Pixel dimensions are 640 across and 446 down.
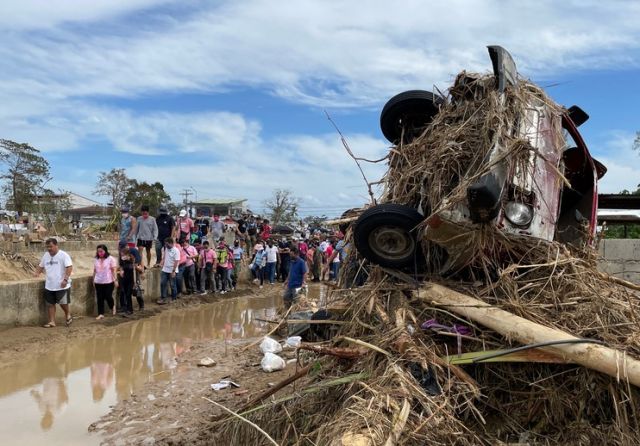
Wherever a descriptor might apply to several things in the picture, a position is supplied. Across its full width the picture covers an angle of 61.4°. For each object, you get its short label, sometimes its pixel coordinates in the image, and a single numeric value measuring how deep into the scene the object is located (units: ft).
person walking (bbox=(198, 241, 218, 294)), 48.14
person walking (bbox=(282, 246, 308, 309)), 33.58
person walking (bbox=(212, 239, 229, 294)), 51.08
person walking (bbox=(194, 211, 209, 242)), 60.39
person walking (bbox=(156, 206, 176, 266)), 43.37
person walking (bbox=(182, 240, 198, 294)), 45.16
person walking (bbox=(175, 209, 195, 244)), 48.19
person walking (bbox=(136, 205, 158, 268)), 41.42
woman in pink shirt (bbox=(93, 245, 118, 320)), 35.01
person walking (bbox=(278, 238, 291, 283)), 65.47
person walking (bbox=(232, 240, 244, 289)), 56.40
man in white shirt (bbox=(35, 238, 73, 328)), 31.27
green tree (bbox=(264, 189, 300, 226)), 183.52
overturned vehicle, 13.55
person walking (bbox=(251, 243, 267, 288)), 60.29
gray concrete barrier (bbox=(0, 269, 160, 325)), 30.40
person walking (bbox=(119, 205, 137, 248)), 40.16
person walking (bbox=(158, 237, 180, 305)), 41.47
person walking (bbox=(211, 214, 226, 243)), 60.60
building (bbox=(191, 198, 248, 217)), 220.51
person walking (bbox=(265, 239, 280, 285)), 61.21
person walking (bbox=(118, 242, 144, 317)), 36.94
